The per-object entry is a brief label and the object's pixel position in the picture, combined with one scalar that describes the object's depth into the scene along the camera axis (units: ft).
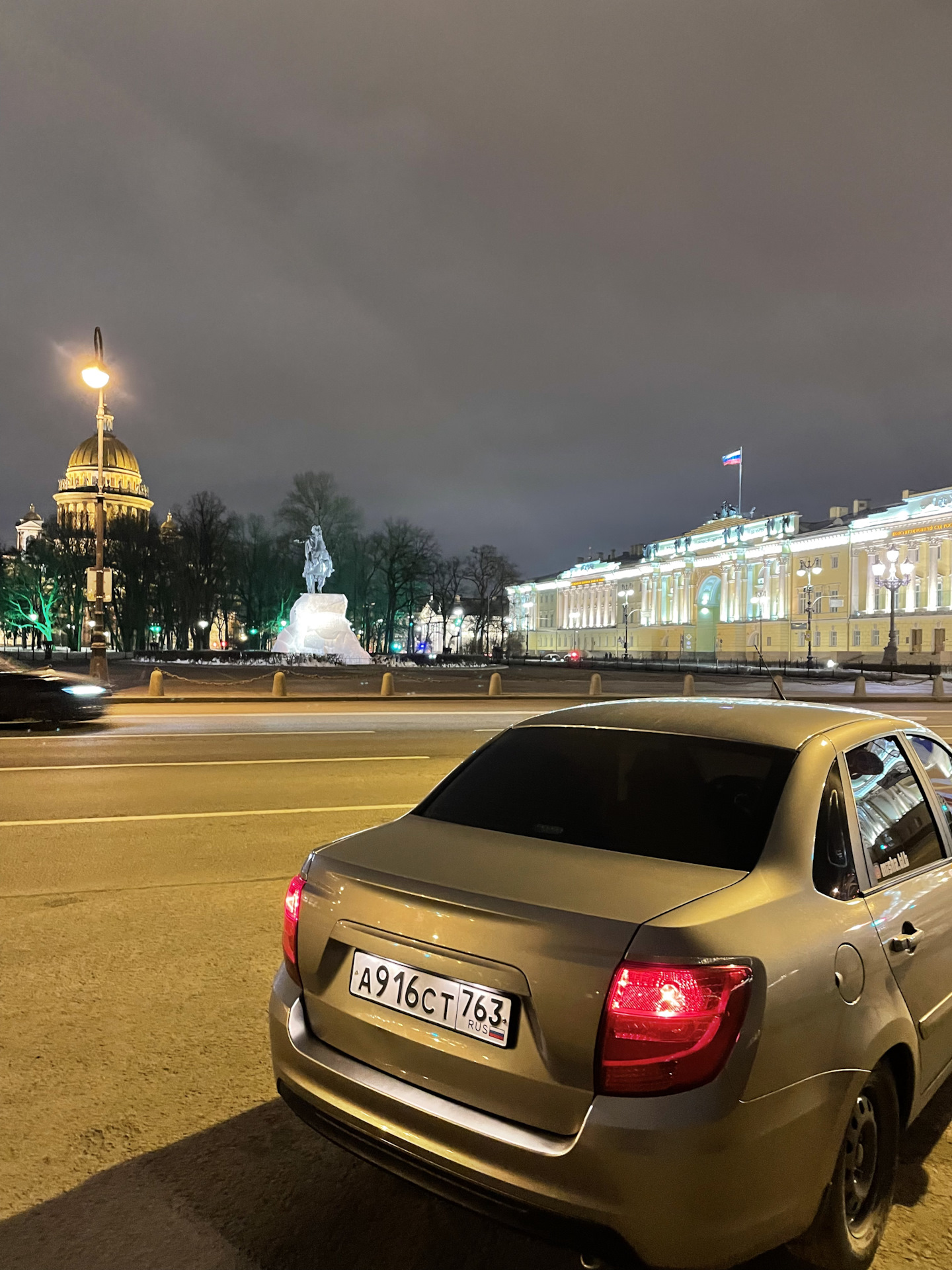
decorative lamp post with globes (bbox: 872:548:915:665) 164.35
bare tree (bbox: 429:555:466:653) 299.38
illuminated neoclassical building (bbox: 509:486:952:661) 294.25
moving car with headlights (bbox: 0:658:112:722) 57.77
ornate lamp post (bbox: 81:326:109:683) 81.29
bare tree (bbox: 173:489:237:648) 216.54
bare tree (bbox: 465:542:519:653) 312.29
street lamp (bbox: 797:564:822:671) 327.67
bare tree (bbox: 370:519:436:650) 241.35
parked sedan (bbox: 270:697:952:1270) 7.11
